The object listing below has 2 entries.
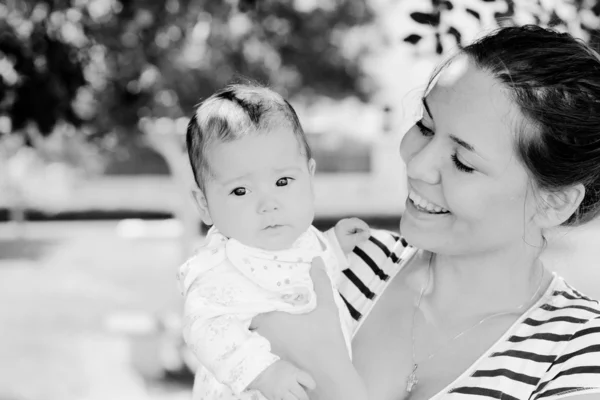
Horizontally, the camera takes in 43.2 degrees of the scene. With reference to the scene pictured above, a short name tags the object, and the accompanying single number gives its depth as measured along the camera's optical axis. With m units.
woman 1.75
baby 1.79
